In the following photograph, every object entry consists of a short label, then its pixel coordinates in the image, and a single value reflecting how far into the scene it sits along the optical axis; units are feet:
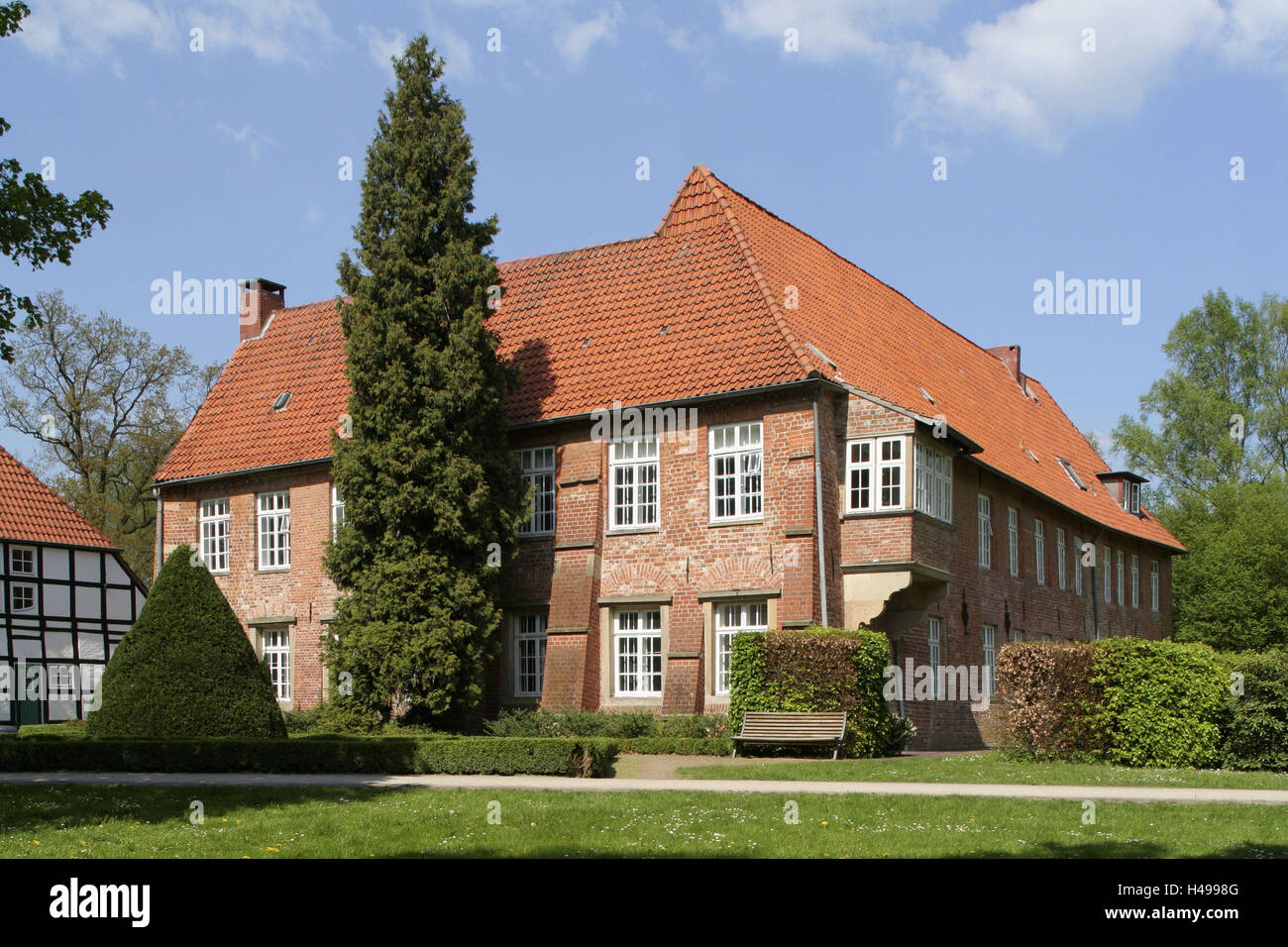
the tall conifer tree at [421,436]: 81.15
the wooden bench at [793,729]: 67.87
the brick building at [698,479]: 80.69
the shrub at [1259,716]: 59.67
